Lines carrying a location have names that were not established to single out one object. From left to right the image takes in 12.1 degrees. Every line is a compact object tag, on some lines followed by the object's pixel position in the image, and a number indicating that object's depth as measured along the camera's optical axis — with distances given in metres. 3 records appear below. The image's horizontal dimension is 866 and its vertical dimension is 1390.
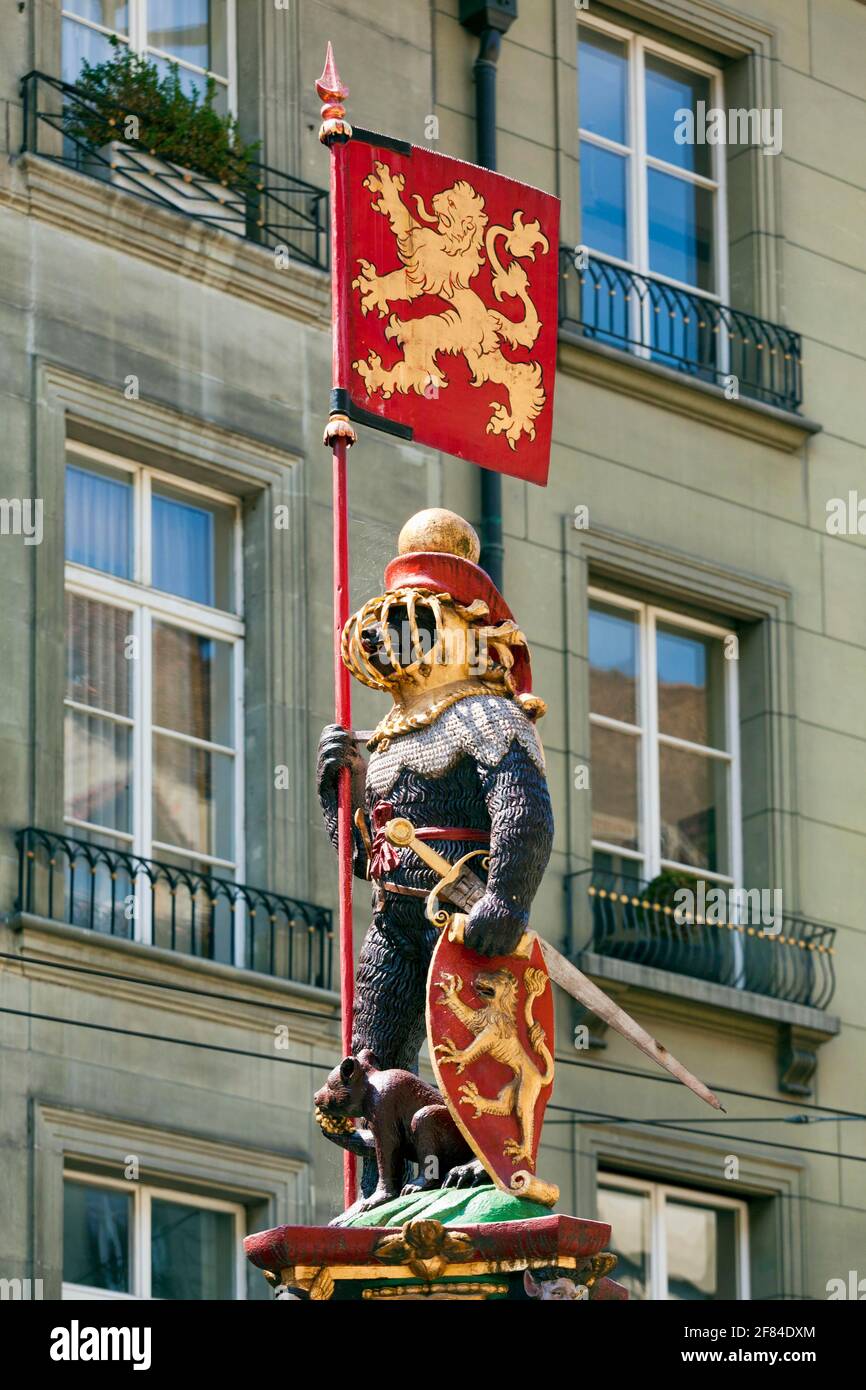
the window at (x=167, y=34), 21.23
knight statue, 11.52
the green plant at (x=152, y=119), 20.81
